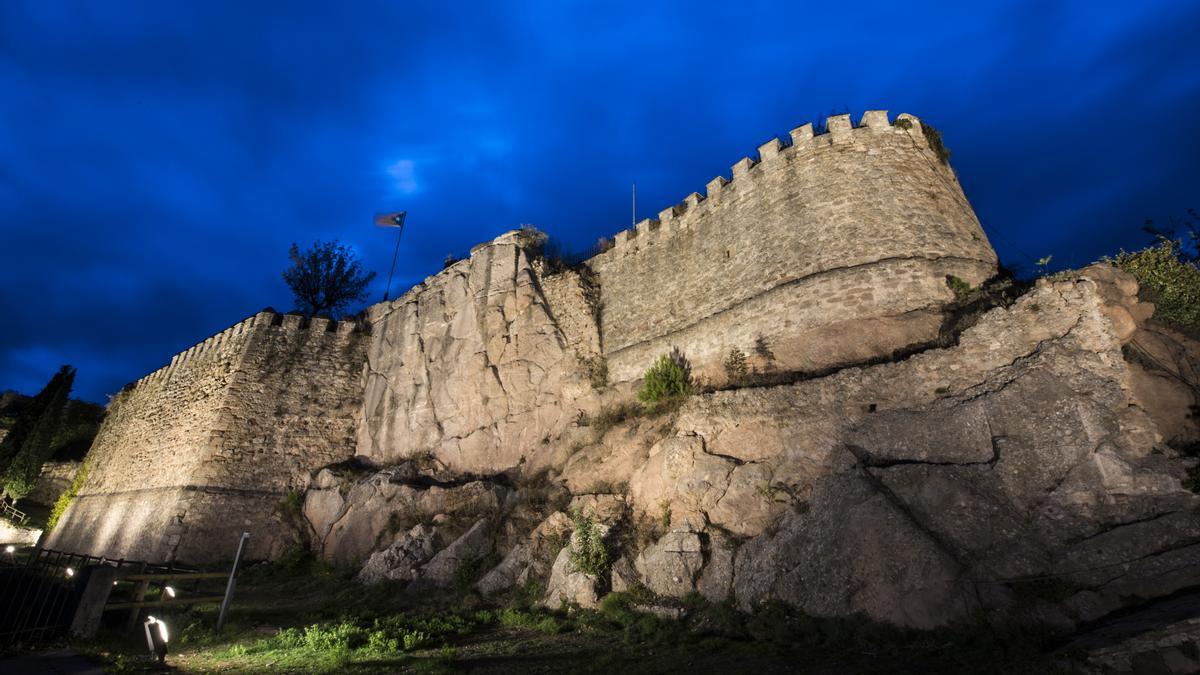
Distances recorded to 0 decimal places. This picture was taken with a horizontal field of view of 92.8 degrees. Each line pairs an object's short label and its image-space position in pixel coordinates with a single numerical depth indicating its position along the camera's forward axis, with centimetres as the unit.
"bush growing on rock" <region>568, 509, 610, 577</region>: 1106
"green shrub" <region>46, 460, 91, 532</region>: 2652
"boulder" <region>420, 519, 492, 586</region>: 1365
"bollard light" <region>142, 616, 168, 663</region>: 853
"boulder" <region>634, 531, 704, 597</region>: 1010
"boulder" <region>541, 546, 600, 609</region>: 1067
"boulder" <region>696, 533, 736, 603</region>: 958
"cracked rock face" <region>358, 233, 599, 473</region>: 1867
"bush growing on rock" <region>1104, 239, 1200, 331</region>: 1022
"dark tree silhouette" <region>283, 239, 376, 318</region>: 3158
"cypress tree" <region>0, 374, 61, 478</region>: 2909
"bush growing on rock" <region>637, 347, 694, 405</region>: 1520
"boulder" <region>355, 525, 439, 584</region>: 1451
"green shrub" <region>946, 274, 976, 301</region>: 1281
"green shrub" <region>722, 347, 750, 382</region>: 1441
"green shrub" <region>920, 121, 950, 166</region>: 1612
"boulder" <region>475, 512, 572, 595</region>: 1242
